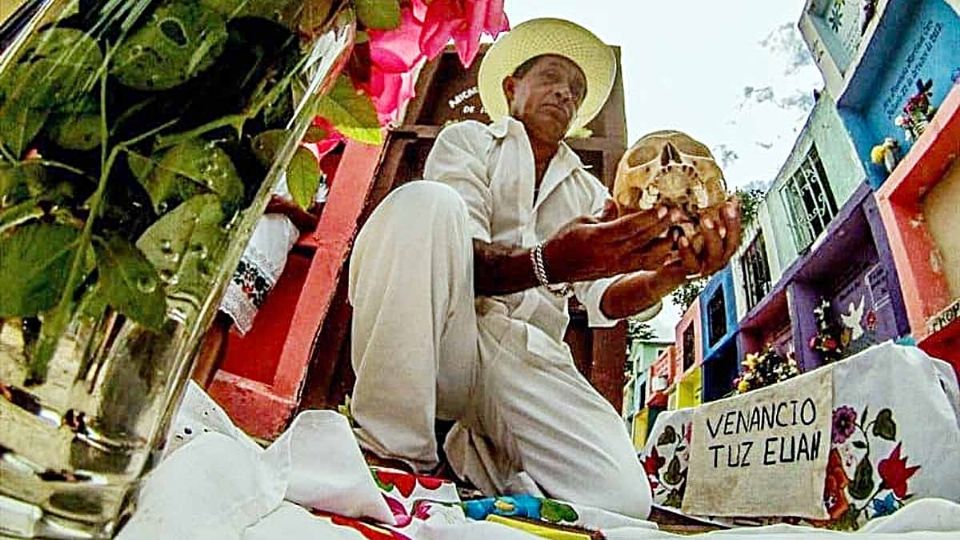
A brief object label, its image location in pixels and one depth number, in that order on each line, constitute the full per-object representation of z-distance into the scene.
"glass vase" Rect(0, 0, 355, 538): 0.22
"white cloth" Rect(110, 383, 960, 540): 0.25
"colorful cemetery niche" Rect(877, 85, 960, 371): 1.68
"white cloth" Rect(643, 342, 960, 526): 0.88
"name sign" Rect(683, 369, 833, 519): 1.06
